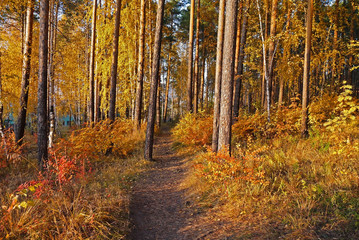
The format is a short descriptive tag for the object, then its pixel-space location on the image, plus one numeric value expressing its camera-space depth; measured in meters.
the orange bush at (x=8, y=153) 7.19
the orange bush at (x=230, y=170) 4.99
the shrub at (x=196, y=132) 10.50
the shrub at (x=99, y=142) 8.24
